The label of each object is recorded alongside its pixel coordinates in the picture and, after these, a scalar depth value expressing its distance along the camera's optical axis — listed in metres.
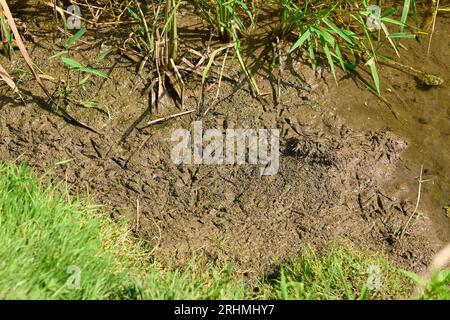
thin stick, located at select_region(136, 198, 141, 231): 3.39
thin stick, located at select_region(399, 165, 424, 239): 3.32
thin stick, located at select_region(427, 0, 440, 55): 4.03
